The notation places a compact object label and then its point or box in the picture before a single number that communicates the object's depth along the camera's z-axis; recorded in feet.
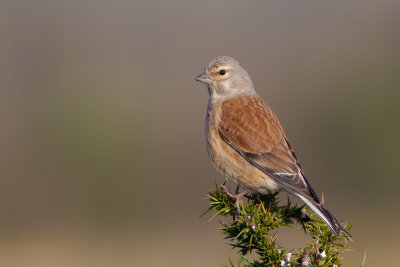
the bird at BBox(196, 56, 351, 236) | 24.27
